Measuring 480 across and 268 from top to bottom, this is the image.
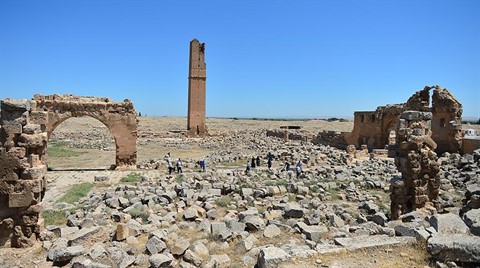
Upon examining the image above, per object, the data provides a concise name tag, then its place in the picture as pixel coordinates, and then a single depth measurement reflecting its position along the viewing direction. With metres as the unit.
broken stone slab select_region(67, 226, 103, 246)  6.25
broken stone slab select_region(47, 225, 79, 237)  6.89
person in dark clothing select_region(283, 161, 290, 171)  16.93
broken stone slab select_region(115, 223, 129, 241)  6.71
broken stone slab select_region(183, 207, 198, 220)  8.38
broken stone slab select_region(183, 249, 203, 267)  5.73
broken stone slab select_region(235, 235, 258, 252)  6.24
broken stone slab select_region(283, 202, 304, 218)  8.42
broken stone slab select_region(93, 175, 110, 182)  14.77
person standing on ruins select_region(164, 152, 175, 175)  16.62
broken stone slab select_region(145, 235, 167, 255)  6.03
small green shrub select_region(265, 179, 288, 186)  12.74
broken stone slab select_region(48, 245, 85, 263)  5.74
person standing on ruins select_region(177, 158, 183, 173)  17.01
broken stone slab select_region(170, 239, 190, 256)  5.95
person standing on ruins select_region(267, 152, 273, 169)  18.45
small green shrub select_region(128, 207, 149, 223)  8.48
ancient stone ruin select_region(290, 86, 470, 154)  21.17
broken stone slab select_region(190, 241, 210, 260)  5.99
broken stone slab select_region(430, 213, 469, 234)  5.49
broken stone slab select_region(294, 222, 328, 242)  6.67
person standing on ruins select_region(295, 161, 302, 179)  15.22
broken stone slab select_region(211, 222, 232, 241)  6.74
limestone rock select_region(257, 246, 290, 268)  5.00
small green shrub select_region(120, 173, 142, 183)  14.77
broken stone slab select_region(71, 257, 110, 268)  5.36
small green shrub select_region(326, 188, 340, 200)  11.43
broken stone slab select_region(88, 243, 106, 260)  5.73
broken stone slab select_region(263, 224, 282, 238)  7.05
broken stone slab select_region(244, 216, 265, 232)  7.44
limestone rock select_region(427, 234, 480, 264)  4.62
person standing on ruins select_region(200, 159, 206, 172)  17.17
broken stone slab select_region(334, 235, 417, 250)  5.46
